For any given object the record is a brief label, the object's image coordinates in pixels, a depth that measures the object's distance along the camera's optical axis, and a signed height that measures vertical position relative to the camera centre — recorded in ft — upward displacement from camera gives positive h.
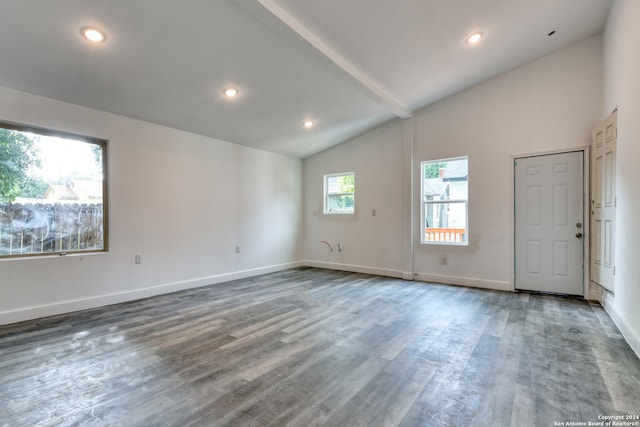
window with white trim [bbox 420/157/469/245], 16.21 +0.69
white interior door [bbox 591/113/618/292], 10.75 +0.41
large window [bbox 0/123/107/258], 10.62 +0.82
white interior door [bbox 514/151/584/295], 13.42 -0.47
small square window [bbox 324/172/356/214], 20.55 +1.45
